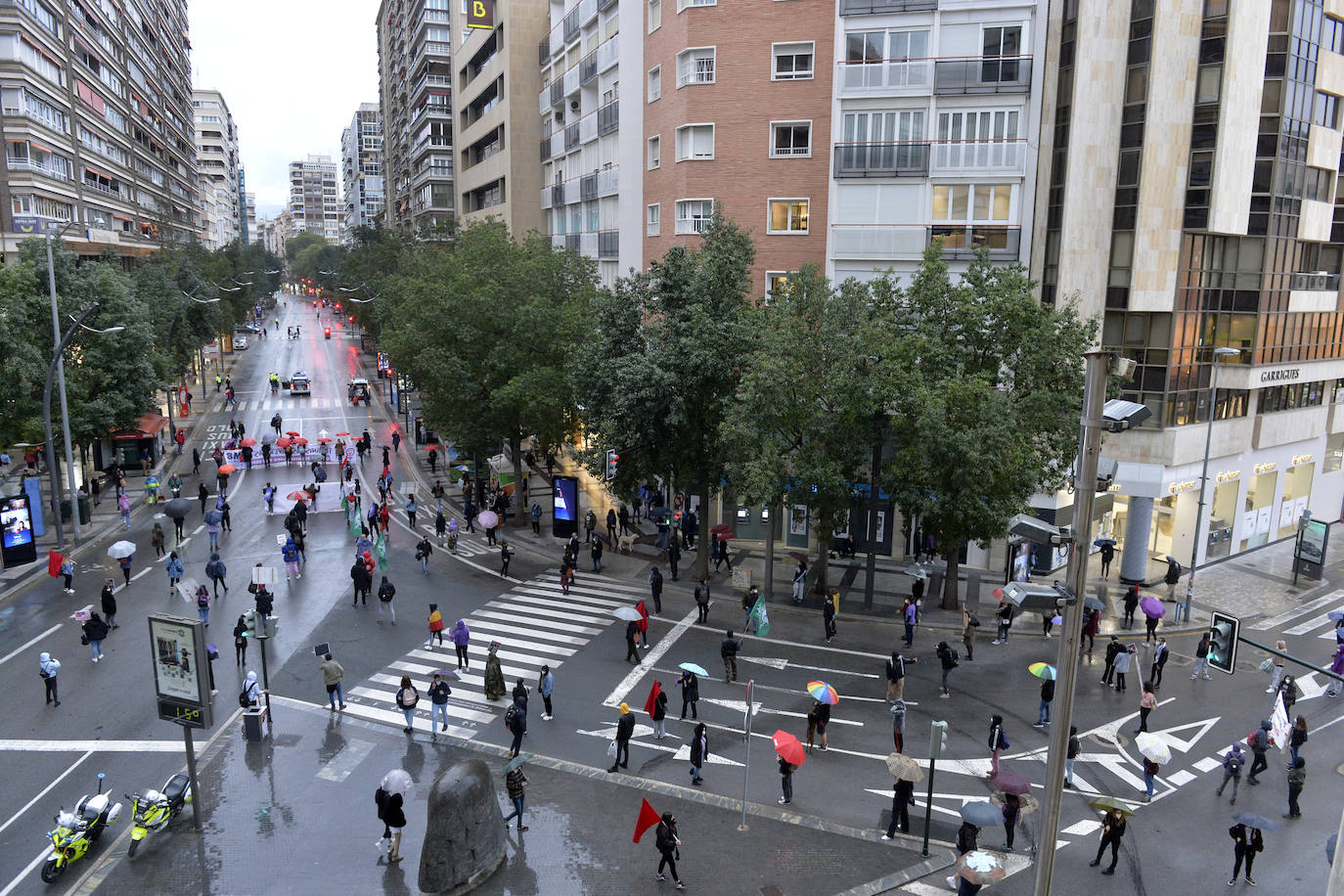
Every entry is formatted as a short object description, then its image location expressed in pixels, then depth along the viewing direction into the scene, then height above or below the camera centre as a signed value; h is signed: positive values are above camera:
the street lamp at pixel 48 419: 32.06 -4.88
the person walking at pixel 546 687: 21.08 -9.21
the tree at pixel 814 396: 25.73 -2.96
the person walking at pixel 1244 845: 15.67 -9.46
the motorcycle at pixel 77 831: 15.24 -9.46
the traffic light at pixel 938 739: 15.85 -7.78
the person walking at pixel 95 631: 23.77 -9.09
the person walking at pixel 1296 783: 18.25 -9.69
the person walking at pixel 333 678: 20.88 -8.98
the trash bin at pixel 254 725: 19.97 -9.64
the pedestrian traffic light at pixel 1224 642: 14.70 -5.62
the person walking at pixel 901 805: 16.61 -9.43
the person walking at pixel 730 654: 23.36 -9.35
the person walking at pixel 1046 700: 21.20 -9.51
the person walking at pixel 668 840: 14.93 -9.01
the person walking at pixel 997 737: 19.03 -9.27
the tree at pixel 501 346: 35.75 -2.41
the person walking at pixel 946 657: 22.67 -9.04
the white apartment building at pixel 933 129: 32.22 +6.00
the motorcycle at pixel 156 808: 16.06 -9.42
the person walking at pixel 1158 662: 23.59 -9.47
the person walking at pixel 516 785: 16.47 -9.00
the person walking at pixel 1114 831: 15.90 -9.33
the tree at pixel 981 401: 24.55 -2.92
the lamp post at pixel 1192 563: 29.12 -8.90
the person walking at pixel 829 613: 26.50 -9.33
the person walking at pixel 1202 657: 25.20 -9.95
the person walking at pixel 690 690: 21.16 -9.26
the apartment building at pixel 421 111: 95.19 +20.65
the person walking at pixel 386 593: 27.08 -9.08
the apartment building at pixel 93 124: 56.22 +12.65
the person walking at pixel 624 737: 18.55 -9.18
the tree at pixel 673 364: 28.17 -2.32
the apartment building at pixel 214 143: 187.12 +29.83
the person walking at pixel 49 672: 21.42 -9.16
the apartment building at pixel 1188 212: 31.72 +3.13
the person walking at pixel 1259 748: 19.44 -9.61
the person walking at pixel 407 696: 19.98 -8.99
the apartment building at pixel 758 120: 35.81 +6.88
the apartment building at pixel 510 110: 64.00 +13.10
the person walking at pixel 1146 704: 21.09 -9.44
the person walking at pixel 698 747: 18.25 -9.14
